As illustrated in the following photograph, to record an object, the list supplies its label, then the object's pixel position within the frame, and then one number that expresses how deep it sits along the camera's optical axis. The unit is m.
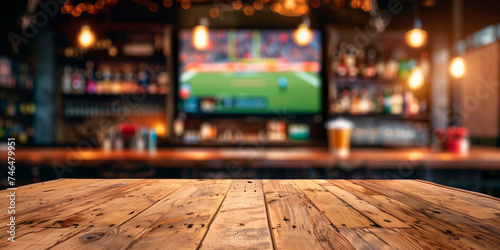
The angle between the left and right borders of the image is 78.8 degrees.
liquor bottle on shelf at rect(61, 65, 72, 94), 4.44
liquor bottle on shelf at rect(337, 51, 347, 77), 4.34
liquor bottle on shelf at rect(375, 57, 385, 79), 4.36
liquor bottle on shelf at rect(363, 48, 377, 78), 4.36
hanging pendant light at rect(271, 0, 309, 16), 4.36
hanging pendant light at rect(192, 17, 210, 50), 3.22
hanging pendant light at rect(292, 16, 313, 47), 3.39
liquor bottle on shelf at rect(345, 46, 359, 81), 4.33
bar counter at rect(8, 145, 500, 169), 2.79
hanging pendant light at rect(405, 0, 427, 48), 3.16
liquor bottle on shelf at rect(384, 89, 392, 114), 4.34
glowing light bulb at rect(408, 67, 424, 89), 3.58
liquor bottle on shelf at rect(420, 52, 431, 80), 4.34
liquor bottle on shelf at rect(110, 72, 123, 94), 4.43
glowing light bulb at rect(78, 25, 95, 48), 3.28
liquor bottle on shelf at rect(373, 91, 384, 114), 4.39
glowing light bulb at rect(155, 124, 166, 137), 4.50
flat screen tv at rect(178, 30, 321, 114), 4.57
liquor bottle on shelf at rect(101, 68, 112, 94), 4.46
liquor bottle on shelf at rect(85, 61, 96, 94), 4.47
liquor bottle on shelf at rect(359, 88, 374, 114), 4.34
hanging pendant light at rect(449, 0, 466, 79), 3.09
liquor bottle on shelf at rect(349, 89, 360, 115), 4.36
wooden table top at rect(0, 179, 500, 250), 0.68
